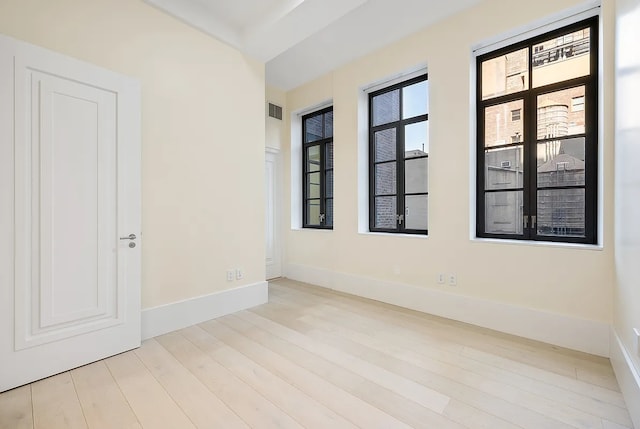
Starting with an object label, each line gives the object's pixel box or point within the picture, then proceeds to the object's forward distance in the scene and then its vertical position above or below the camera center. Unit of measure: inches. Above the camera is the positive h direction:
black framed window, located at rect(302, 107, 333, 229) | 192.2 +29.5
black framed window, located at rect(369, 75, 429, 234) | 145.9 +29.0
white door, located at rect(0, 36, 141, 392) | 77.4 -0.1
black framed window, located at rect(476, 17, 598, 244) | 102.0 +28.4
